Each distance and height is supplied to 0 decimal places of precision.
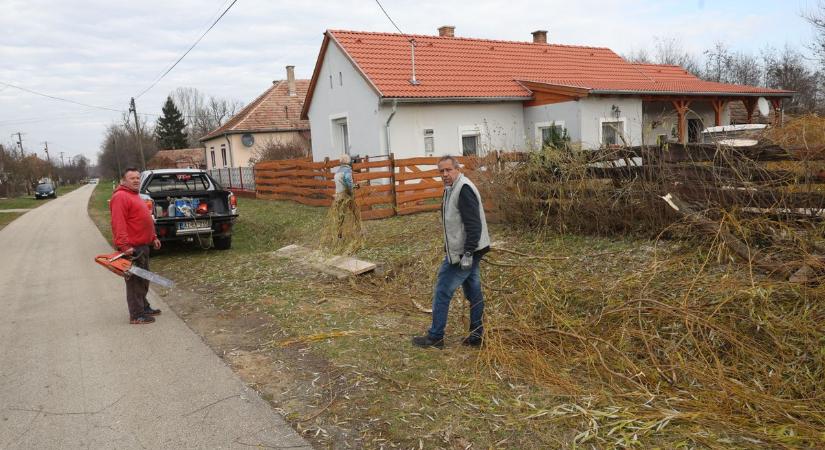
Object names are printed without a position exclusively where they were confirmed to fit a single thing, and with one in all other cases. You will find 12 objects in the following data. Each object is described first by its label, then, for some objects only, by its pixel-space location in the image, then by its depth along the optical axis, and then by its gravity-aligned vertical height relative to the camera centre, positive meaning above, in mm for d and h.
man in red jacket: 6754 -595
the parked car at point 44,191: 46425 -430
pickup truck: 10836 -560
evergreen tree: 74438 +5962
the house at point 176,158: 51656 +1796
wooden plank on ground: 8426 -1487
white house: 18469 +1842
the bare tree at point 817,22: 23500 +4404
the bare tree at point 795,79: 33531 +3612
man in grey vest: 5074 -780
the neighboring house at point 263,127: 34812 +2627
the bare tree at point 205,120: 85938 +8004
